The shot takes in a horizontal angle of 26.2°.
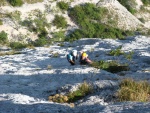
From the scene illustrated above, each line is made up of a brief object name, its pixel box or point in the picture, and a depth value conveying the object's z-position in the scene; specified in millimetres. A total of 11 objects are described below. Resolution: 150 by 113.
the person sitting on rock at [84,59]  27391
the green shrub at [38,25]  52156
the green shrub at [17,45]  47369
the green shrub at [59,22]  54406
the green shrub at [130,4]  70062
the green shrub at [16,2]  53844
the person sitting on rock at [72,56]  28258
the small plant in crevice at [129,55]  30112
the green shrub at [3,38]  47941
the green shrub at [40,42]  49069
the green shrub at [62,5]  57438
